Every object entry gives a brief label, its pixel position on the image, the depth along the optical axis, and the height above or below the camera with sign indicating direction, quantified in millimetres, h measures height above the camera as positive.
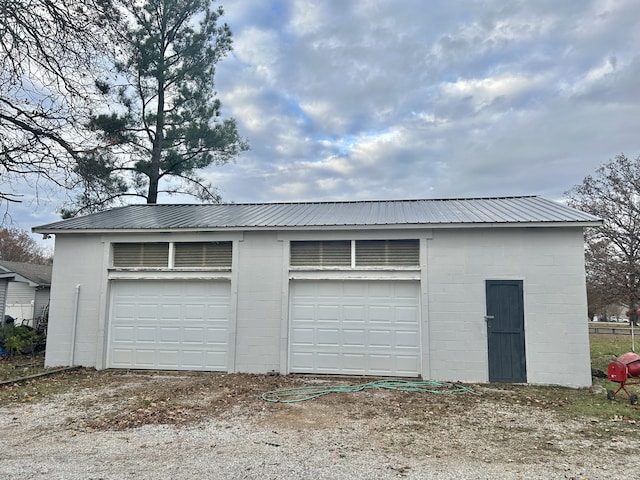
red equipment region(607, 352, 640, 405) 5992 -1017
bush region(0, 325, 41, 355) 11047 -1306
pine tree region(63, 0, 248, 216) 14859 +7400
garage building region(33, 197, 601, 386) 7402 +111
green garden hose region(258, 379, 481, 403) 6348 -1527
